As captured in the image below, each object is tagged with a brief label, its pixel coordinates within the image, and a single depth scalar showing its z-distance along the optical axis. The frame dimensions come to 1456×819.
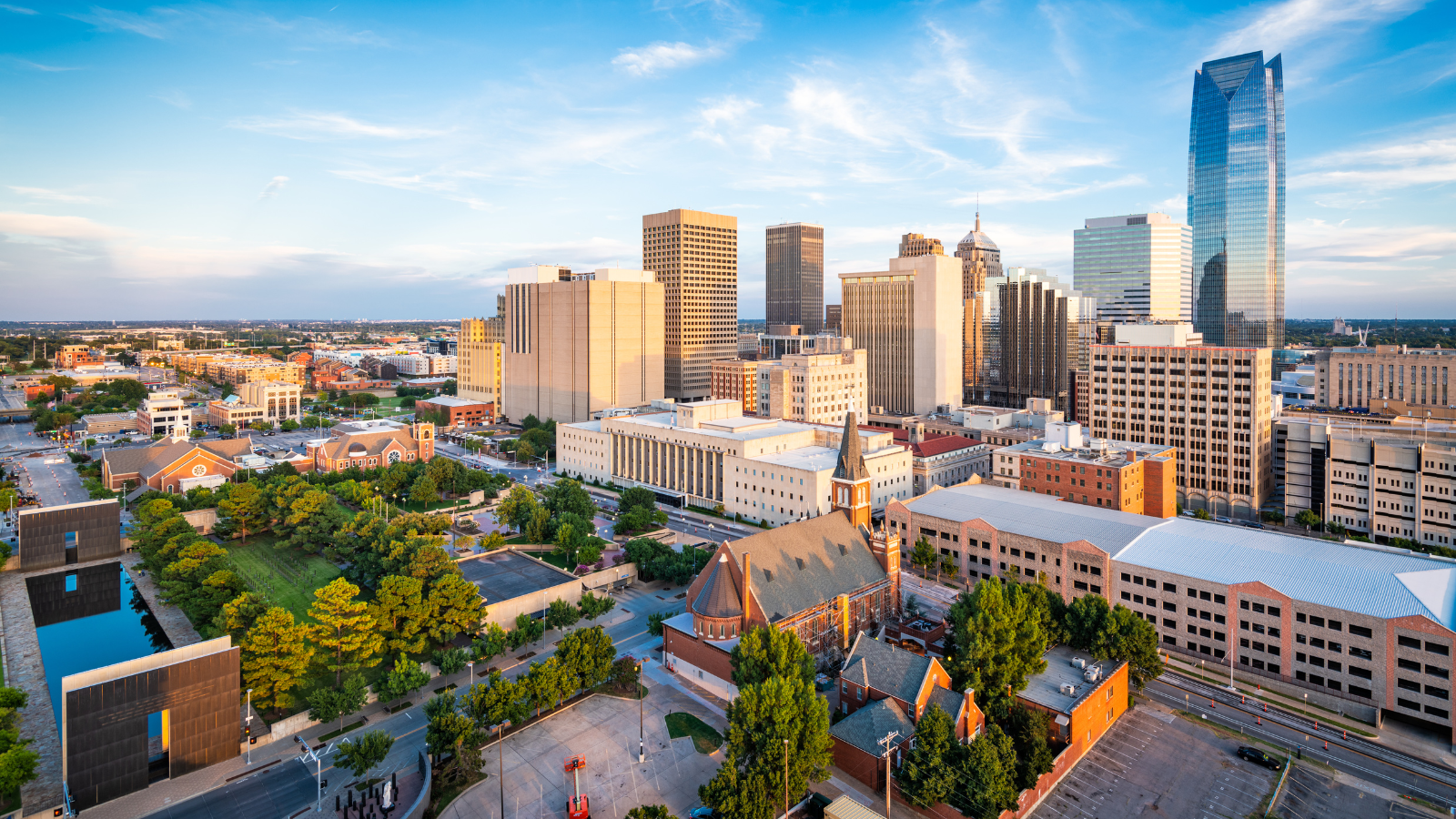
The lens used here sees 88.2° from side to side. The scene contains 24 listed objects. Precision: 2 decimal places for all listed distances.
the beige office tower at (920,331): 188.12
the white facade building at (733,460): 109.19
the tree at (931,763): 45.25
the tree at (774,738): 45.28
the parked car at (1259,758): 51.78
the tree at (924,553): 87.00
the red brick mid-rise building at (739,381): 185.62
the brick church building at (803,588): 61.84
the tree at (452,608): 67.00
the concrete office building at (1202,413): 110.44
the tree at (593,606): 72.56
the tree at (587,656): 58.69
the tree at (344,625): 62.62
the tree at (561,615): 70.19
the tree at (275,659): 56.69
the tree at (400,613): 65.00
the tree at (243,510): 104.12
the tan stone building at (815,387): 156.62
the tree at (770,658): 52.25
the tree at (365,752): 47.72
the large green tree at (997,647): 54.34
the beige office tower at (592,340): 185.00
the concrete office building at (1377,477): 92.38
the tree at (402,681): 58.28
